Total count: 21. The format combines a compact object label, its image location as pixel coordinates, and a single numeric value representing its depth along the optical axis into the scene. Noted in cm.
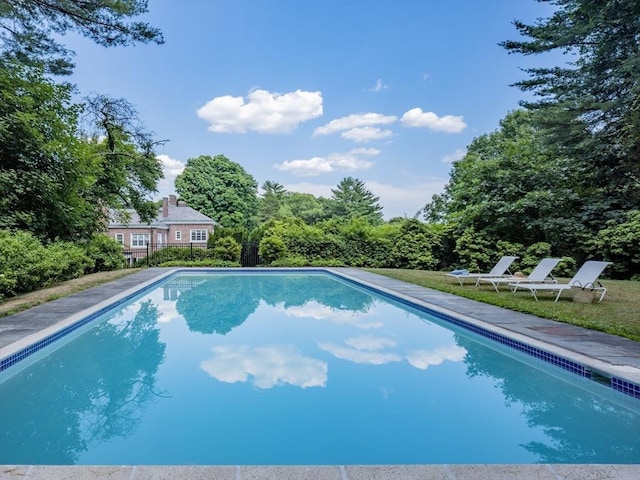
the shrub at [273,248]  1927
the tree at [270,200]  4644
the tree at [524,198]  1478
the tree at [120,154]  1630
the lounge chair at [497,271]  1104
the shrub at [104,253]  1565
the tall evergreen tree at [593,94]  698
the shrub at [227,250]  1945
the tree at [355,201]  3919
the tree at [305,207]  4084
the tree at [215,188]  3812
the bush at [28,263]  839
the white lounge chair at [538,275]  964
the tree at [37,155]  1012
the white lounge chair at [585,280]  836
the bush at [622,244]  1286
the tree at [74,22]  827
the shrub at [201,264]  1873
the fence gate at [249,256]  2022
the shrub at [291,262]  1856
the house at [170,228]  3183
